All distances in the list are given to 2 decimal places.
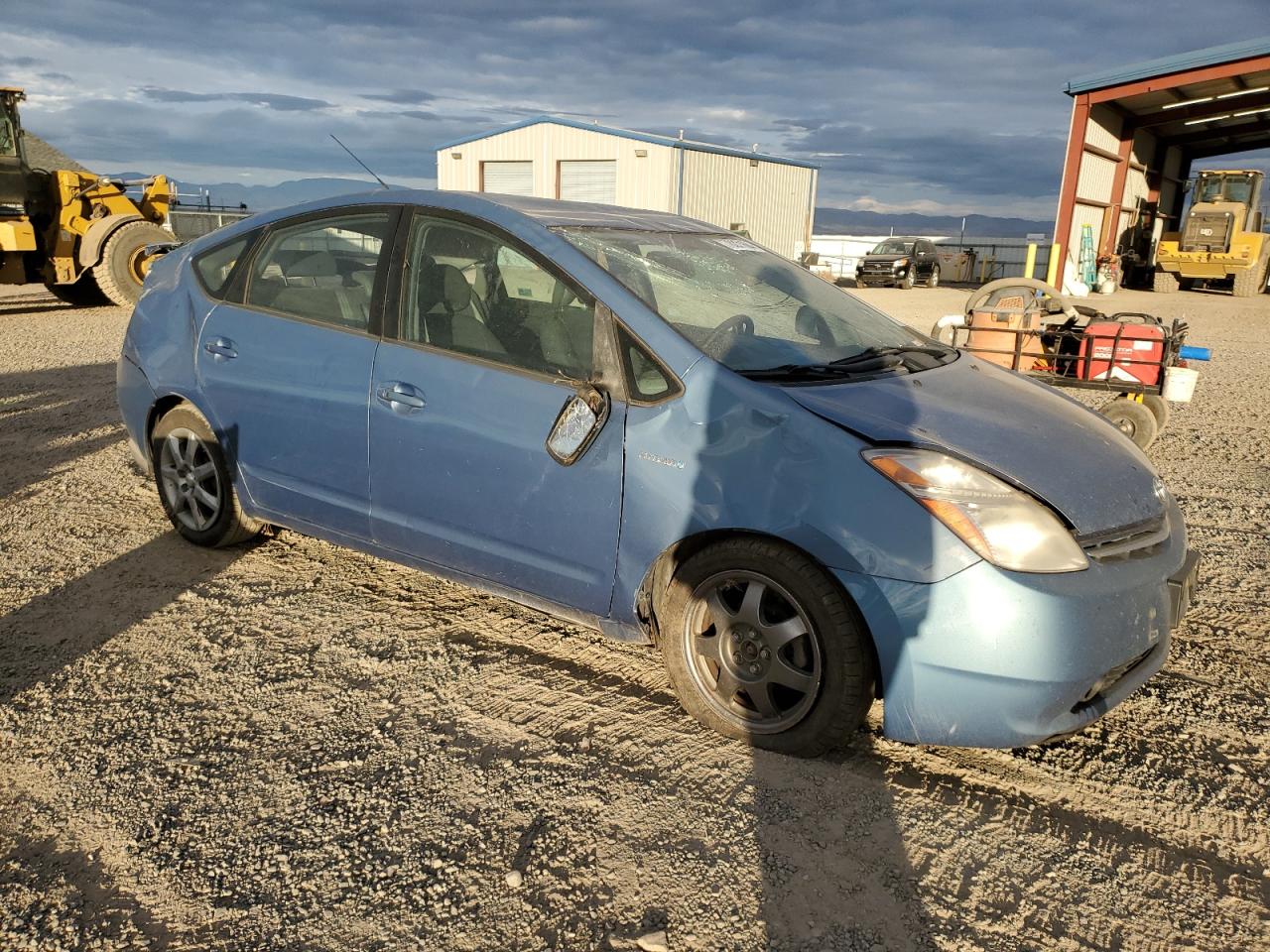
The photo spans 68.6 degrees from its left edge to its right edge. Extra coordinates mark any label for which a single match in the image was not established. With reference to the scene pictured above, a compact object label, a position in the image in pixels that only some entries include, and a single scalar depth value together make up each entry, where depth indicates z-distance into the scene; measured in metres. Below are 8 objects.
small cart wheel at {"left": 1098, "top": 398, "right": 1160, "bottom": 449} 6.96
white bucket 6.75
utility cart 6.94
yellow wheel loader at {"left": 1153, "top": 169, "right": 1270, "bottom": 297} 26.73
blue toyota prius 2.50
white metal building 27.06
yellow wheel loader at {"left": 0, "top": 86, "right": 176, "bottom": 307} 13.53
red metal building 22.38
